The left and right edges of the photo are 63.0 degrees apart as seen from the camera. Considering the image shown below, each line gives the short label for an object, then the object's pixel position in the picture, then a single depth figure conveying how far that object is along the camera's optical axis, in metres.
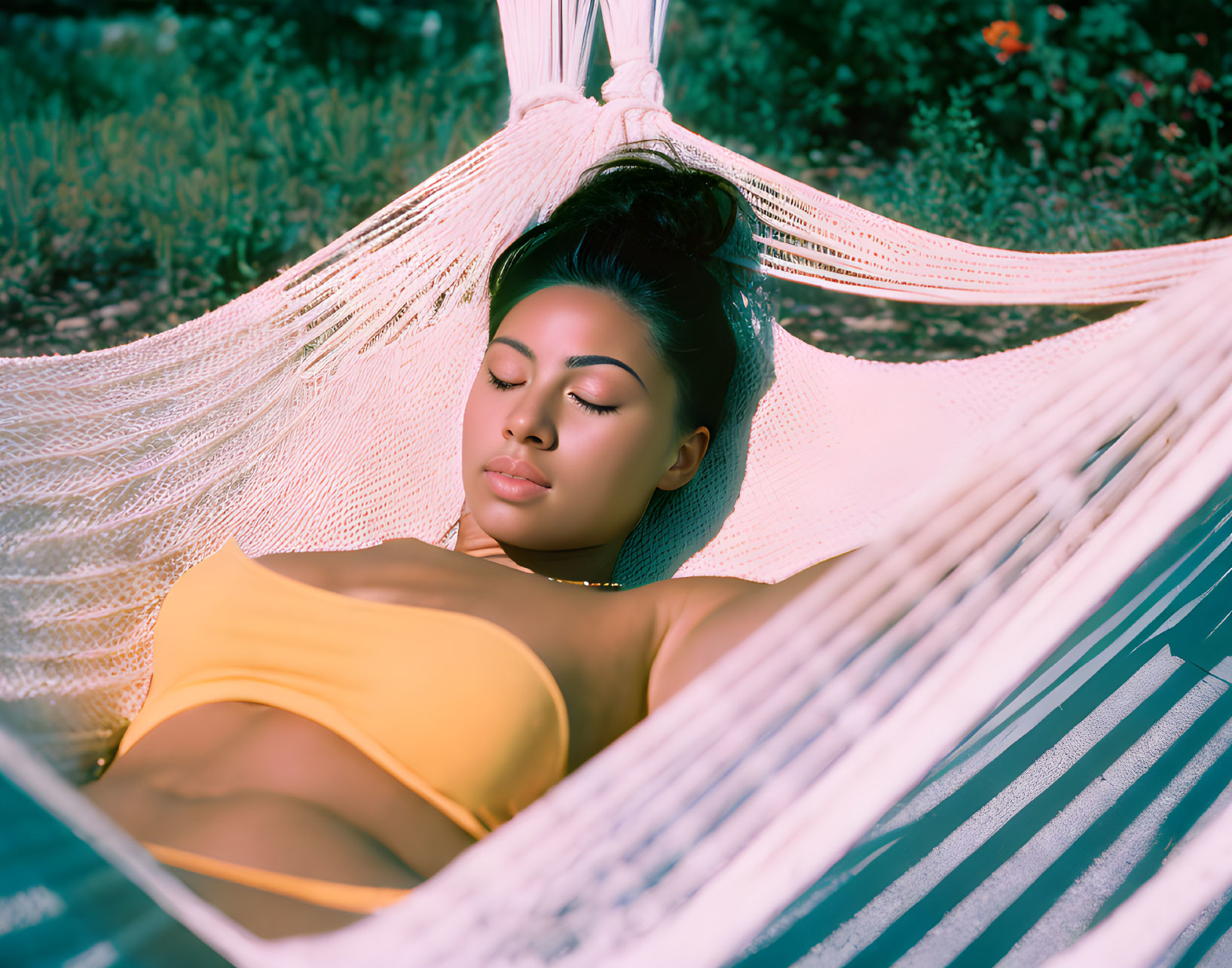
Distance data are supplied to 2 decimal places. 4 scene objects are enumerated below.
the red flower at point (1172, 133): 4.02
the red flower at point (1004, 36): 4.15
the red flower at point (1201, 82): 4.03
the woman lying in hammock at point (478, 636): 0.82
